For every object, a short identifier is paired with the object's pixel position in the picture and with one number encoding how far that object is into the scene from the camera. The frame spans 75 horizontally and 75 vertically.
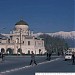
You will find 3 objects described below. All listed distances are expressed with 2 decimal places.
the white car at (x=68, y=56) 44.12
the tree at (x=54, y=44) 137.88
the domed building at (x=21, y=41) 124.00
